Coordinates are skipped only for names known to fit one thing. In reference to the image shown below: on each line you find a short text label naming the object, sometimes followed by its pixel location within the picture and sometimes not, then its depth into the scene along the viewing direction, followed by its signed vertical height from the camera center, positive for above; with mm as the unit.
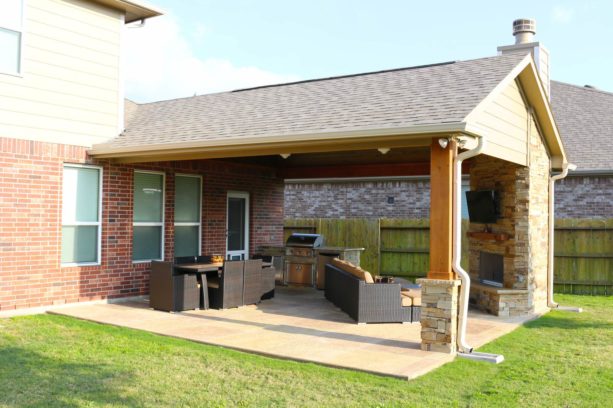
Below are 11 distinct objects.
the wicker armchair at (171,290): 9625 -1181
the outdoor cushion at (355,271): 8953 -805
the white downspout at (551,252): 11328 -551
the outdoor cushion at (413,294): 9164 -1162
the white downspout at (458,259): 7184 -451
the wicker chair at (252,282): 10305 -1109
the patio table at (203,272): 9805 -906
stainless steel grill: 13242 -861
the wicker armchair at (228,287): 9898 -1170
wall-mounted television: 10828 +323
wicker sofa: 8781 -1224
